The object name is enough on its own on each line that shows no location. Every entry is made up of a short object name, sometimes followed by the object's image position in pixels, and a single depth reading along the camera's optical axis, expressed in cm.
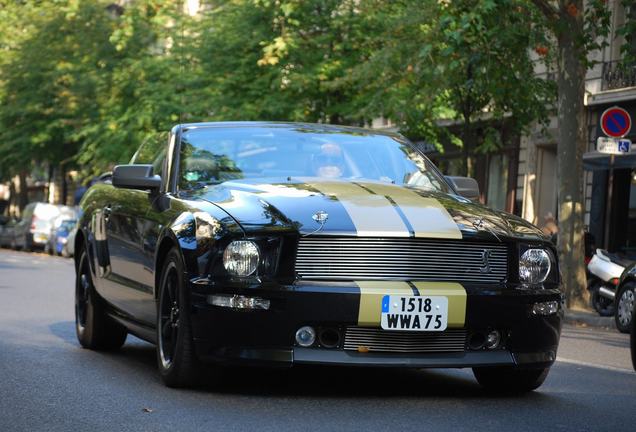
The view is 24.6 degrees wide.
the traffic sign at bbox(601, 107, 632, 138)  2020
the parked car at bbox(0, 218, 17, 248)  5034
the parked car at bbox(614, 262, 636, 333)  1661
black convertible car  715
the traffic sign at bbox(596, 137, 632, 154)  2000
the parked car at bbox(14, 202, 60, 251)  4638
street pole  3033
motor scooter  1998
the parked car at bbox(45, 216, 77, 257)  4234
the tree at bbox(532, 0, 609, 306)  2006
